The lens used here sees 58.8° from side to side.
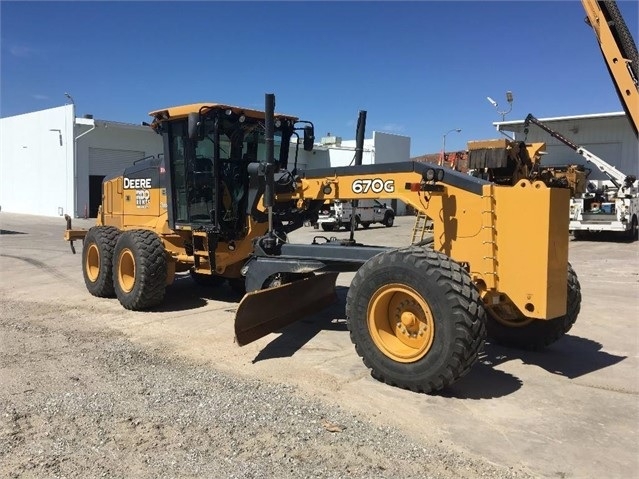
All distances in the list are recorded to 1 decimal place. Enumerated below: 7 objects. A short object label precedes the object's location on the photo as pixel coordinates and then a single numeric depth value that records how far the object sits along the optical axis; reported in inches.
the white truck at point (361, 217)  995.3
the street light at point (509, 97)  1117.9
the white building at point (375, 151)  1497.3
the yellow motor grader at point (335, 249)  190.9
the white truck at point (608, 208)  824.3
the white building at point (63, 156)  1250.6
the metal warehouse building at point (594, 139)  1161.4
